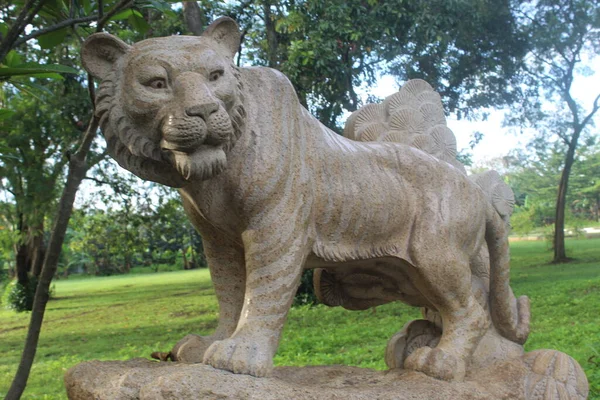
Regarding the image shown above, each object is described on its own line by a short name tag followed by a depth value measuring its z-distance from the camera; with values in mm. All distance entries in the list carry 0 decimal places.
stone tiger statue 1749
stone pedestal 1669
